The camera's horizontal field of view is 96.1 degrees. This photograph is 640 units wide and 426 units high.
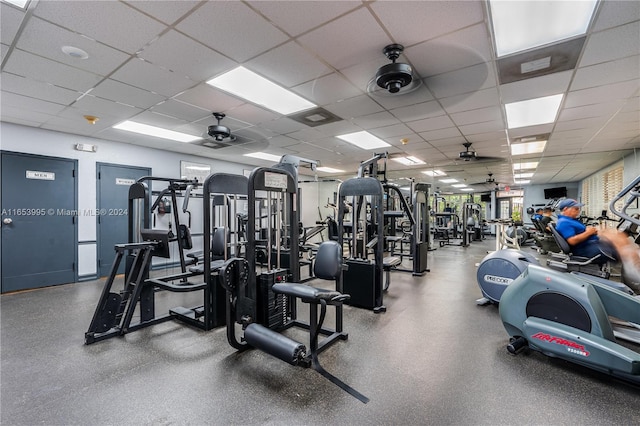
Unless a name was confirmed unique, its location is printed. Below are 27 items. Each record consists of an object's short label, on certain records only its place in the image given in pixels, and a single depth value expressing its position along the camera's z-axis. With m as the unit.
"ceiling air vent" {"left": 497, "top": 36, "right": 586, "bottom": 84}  2.65
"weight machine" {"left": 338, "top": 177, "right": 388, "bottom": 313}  3.60
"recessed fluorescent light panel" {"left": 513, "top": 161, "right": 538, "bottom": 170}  8.36
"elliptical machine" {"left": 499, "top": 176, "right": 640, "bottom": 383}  1.97
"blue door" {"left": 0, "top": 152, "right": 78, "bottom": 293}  4.69
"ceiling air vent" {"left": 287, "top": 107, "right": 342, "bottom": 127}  4.39
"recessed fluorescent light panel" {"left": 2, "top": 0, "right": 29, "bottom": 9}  2.07
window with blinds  7.79
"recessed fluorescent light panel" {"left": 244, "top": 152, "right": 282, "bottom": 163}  7.29
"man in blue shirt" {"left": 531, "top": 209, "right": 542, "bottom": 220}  7.68
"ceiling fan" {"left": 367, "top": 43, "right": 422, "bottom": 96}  2.69
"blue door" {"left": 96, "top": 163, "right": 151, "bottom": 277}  5.68
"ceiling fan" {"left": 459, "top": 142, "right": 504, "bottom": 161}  6.28
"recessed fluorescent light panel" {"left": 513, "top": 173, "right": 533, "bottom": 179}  10.42
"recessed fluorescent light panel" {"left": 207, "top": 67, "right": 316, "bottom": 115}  3.31
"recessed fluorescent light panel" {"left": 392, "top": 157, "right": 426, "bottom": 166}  7.87
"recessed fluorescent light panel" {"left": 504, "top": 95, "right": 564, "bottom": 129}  3.98
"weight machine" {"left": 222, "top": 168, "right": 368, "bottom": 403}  2.12
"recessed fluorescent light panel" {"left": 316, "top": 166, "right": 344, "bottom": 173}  9.53
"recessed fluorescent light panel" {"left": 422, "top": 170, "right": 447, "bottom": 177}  9.81
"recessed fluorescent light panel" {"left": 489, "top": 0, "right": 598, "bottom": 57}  2.15
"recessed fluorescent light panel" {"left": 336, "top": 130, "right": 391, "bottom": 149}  5.72
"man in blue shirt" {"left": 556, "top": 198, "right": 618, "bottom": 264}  3.58
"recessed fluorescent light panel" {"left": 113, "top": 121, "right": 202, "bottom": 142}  4.95
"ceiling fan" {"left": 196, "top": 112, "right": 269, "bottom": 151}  4.49
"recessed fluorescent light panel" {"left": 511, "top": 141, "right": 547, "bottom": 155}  6.22
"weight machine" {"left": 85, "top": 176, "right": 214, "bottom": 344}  2.86
